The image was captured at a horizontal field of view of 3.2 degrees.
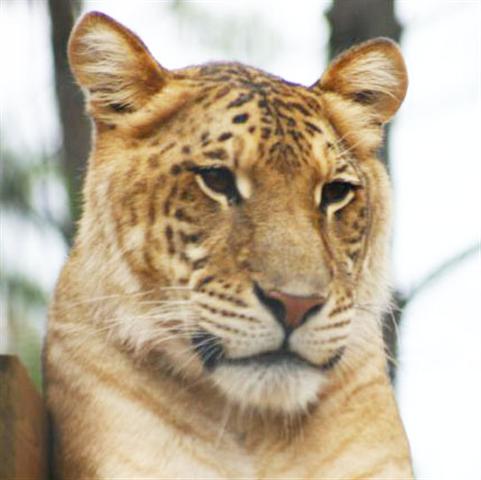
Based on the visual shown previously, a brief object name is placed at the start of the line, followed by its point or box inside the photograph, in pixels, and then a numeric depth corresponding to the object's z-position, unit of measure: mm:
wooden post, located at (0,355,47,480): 7845
